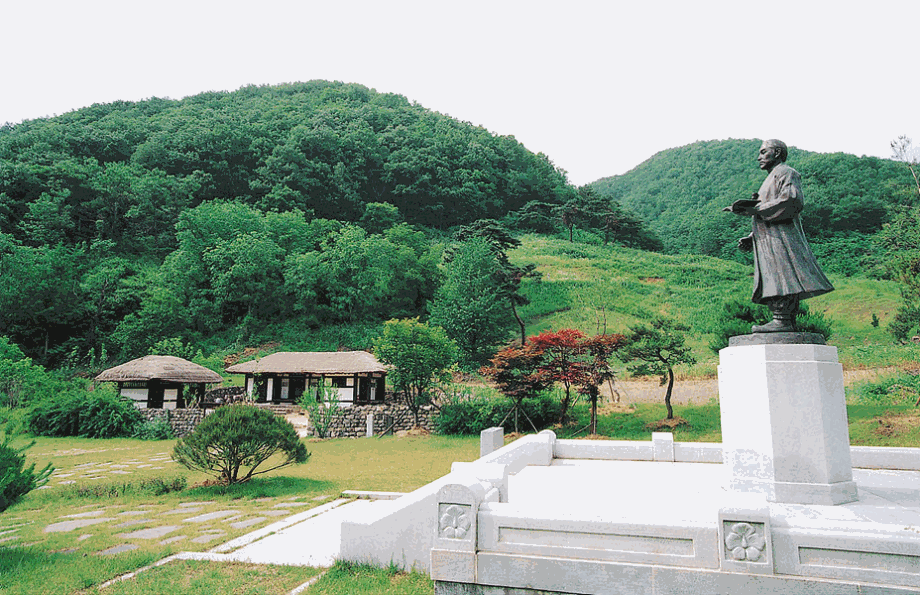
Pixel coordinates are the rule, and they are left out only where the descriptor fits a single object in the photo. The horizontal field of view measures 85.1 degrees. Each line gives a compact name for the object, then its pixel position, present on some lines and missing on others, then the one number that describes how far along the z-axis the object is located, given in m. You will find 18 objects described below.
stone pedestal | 4.93
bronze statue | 5.50
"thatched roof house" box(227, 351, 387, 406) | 21.64
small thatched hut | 20.25
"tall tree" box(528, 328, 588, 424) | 13.98
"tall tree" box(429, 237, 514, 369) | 26.38
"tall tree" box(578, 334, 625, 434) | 13.89
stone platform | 3.27
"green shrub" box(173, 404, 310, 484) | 8.20
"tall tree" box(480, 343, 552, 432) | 14.48
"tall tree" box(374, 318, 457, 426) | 17.05
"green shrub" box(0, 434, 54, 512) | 5.14
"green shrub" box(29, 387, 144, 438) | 17.91
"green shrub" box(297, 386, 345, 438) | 17.17
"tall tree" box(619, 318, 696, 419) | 14.16
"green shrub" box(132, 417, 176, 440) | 17.88
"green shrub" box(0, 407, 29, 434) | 17.77
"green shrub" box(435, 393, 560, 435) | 15.64
